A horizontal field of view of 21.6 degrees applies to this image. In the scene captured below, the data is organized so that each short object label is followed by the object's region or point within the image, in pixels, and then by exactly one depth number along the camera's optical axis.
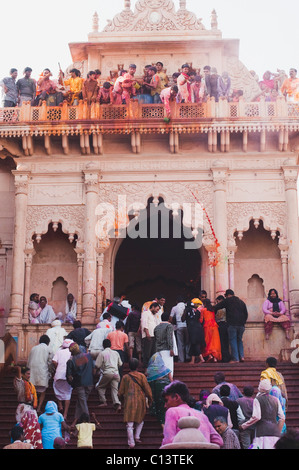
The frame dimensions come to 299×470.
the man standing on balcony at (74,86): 19.11
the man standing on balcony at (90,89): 18.53
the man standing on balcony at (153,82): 18.97
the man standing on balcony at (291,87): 19.06
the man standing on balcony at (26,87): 19.06
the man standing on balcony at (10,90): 19.02
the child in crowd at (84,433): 10.94
